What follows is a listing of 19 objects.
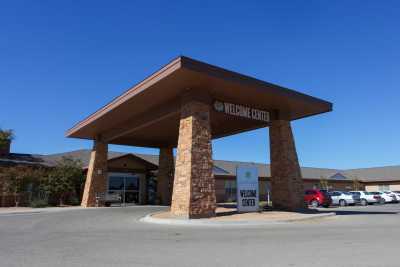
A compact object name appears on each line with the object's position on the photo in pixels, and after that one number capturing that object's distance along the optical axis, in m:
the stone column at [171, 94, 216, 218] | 15.86
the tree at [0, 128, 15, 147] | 33.82
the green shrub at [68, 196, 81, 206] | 31.35
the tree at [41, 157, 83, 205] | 30.04
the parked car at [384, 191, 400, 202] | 38.99
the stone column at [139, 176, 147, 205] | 35.16
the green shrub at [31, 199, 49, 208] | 27.86
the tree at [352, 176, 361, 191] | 52.19
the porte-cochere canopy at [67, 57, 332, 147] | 15.94
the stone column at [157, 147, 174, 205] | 32.19
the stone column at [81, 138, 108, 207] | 28.53
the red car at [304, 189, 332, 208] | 29.23
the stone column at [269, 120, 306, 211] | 20.17
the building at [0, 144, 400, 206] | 33.47
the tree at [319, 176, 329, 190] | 48.12
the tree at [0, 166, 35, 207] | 28.02
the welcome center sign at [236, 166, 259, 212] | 17.81
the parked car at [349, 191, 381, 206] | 35.06
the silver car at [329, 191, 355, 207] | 33.66
